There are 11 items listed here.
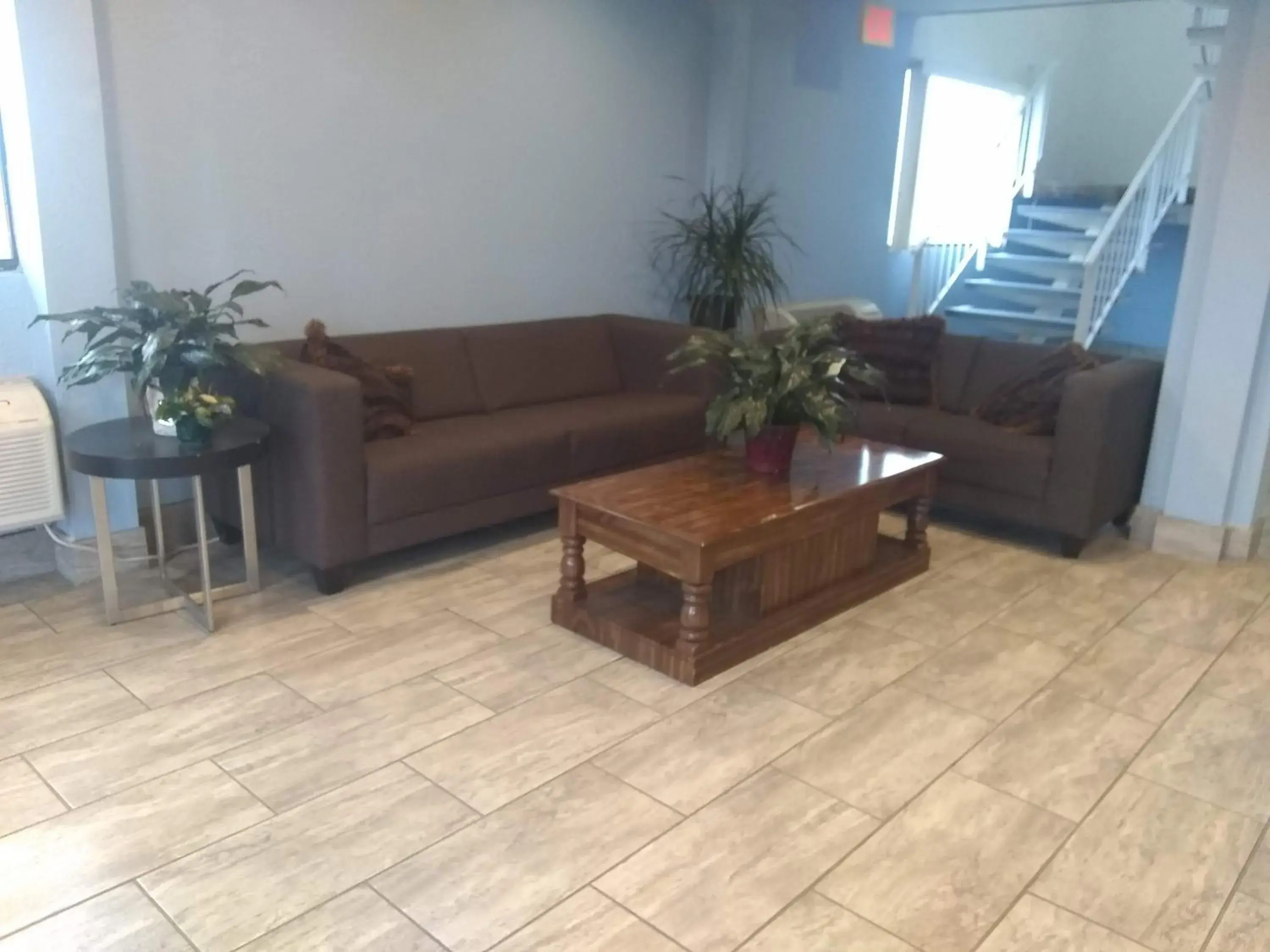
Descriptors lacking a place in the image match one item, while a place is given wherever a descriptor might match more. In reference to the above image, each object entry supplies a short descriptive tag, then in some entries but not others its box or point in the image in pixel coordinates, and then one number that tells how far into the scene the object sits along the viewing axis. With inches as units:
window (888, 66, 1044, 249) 268.1
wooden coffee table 112.0
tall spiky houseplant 204.1
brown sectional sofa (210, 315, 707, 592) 128.0
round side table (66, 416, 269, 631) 111.5
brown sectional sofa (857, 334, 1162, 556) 151.3
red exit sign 231.8
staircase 262.2
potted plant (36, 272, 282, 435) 115.7
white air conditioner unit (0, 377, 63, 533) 122.9
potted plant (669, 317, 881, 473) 125.3
